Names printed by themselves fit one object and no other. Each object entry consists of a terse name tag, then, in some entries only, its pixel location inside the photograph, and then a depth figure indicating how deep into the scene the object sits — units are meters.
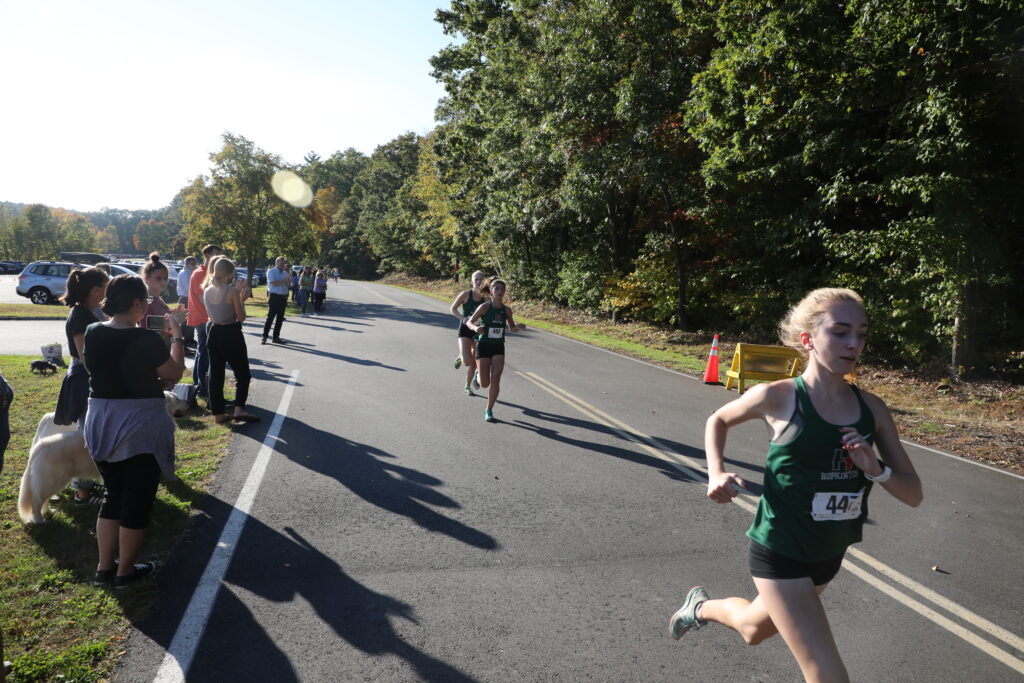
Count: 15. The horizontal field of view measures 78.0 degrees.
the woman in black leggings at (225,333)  7.76
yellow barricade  11.45
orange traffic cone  12.90
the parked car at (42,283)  27.28
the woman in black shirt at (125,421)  3.89
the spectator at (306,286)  25.39
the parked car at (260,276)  52.09
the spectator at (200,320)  8.95
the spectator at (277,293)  15.55
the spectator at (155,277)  6.41
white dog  4.74
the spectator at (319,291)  25.45
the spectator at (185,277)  10.79
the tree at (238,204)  31.03
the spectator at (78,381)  4.82
